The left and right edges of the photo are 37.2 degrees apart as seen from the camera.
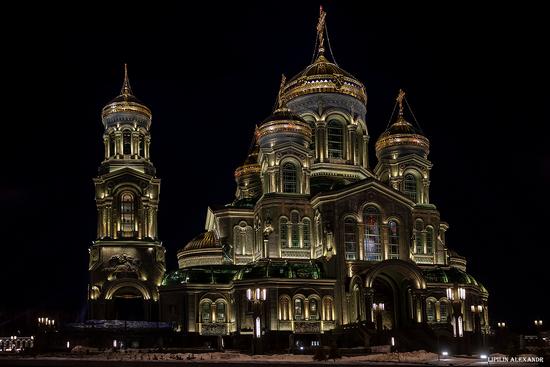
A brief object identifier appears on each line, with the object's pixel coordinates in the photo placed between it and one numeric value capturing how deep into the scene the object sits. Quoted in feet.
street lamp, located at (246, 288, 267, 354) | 135.64
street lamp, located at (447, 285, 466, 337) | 137.80
